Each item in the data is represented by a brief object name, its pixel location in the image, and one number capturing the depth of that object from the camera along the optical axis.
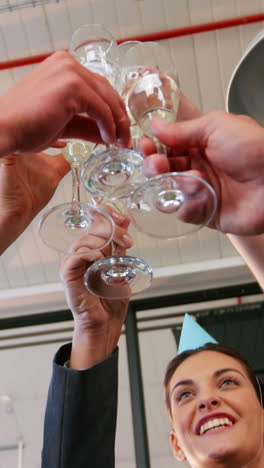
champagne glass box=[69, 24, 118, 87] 0.82
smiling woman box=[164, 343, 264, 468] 1.21
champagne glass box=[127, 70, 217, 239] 0.69
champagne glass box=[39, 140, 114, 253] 0.82
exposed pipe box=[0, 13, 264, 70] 2.09
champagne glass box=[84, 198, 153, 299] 0.86
